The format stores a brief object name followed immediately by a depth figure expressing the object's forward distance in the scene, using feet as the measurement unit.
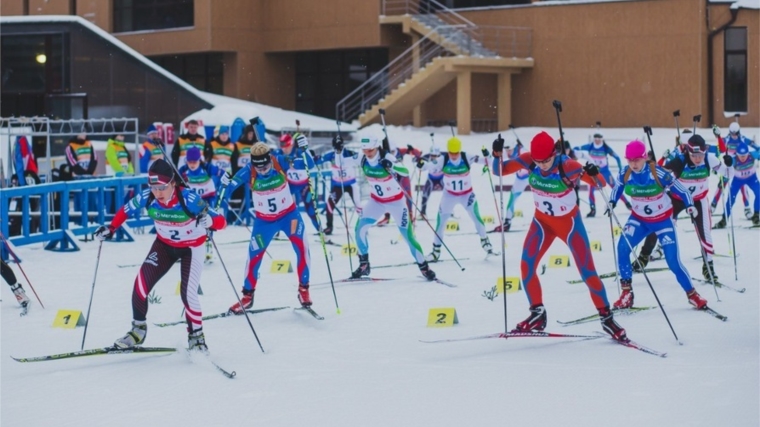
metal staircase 120.67
